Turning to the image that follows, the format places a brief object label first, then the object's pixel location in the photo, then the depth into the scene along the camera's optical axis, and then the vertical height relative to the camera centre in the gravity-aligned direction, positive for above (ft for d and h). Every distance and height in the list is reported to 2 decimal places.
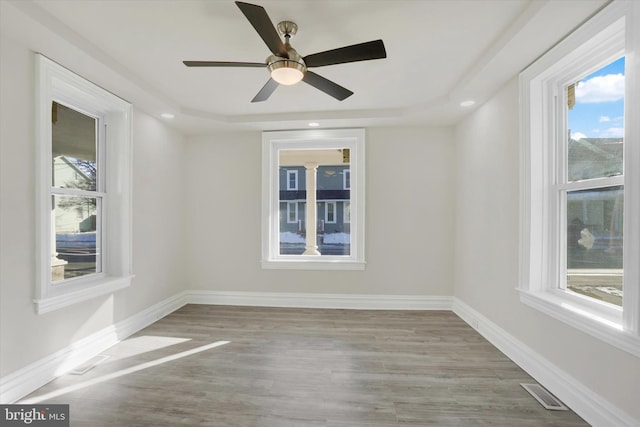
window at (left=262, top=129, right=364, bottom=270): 13.76 +0.63
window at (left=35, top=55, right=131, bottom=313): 7.46 +0.72
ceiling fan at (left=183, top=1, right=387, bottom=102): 5.94 +3.31
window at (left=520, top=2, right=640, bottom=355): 5.32 +0.72
